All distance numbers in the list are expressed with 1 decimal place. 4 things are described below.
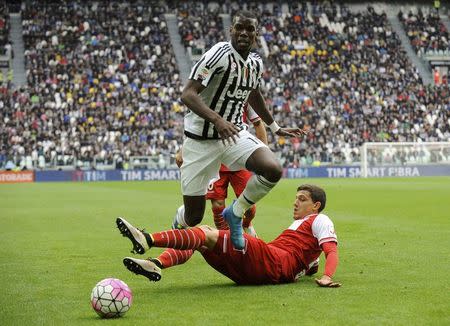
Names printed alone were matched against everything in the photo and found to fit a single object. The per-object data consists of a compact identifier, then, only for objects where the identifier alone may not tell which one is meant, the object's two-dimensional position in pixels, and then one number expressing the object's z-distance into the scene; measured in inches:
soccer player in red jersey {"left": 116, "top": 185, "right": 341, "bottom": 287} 539.8
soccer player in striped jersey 592.7
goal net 3427.7
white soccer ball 471.8
